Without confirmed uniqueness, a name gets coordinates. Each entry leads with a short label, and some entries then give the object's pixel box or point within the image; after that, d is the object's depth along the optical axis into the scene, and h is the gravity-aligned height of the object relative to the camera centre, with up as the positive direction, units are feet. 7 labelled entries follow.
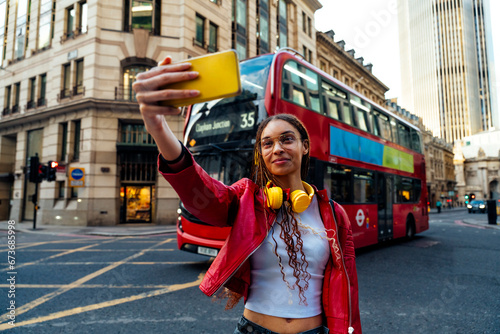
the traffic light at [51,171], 46.57 +3.56
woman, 4.33 -0.88
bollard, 56.29 -3.58
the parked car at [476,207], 116.06 -5.28
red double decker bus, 18.34 +3.93
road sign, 47.78 +2.52
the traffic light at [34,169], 45.38 +3.75
